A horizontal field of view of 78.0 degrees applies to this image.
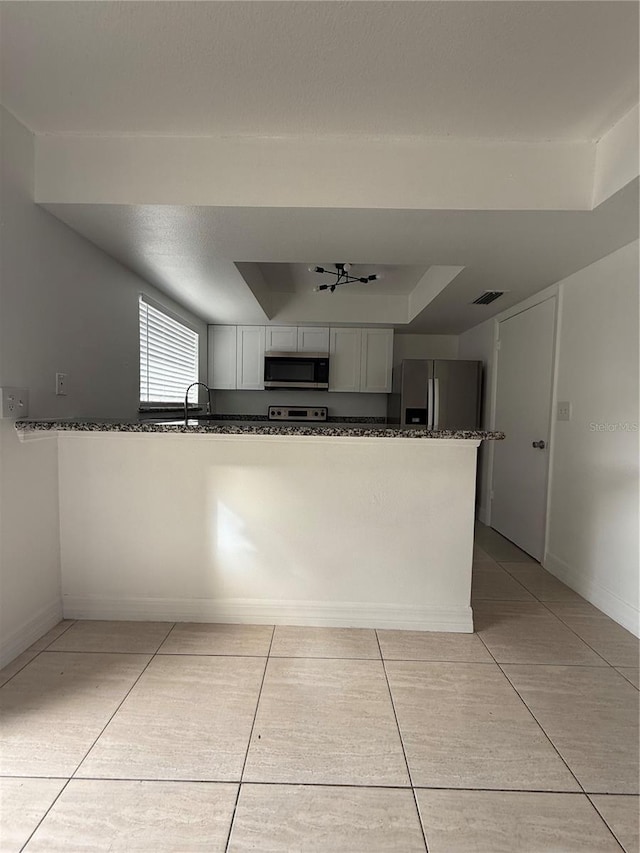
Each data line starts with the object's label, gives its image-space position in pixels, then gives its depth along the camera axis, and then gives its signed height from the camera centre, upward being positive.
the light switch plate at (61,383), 1.99 +0.09
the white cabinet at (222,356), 4.61 +0.57
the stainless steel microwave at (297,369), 4.45 +0.43
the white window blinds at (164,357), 3.05 +0.42
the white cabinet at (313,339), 4.51 +0.79
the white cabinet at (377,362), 4.55 +0.54
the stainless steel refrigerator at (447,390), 3.85 +0.20
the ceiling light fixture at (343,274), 3.11 +1.09
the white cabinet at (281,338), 4.54 +0.79
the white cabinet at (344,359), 4.55 +0.57
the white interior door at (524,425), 2.98 -0.10
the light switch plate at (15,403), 1.65 -0.01
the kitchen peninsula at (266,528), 2.01 -0.63
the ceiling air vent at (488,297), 3.04 +0.92
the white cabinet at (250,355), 4.59 +0.59
